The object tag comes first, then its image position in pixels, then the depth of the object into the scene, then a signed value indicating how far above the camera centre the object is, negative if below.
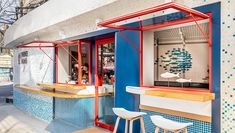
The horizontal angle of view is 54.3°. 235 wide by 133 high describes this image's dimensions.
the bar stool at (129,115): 3.46 -0.79
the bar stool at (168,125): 2.71 -0.75
